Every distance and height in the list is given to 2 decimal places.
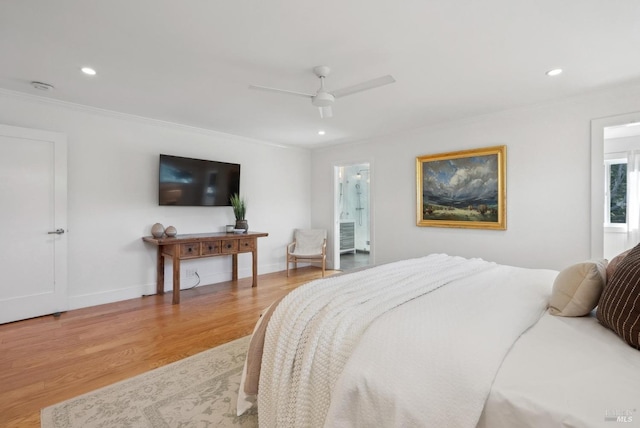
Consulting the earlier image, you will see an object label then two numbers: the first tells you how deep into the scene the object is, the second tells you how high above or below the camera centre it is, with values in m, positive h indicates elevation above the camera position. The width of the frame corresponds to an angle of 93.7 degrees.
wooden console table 3.73 -0.47
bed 0.91 -0.52
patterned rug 1.67 -1.15
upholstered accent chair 5.36 -0.58
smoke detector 2.92 +1.26
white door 3.07 -0.11
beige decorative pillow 1.47 -0.38
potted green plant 4.71 +0.06
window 4.47 +0.33
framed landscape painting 3.82 +0.34
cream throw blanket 1.25 -0.57
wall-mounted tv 4.12 +0.46
